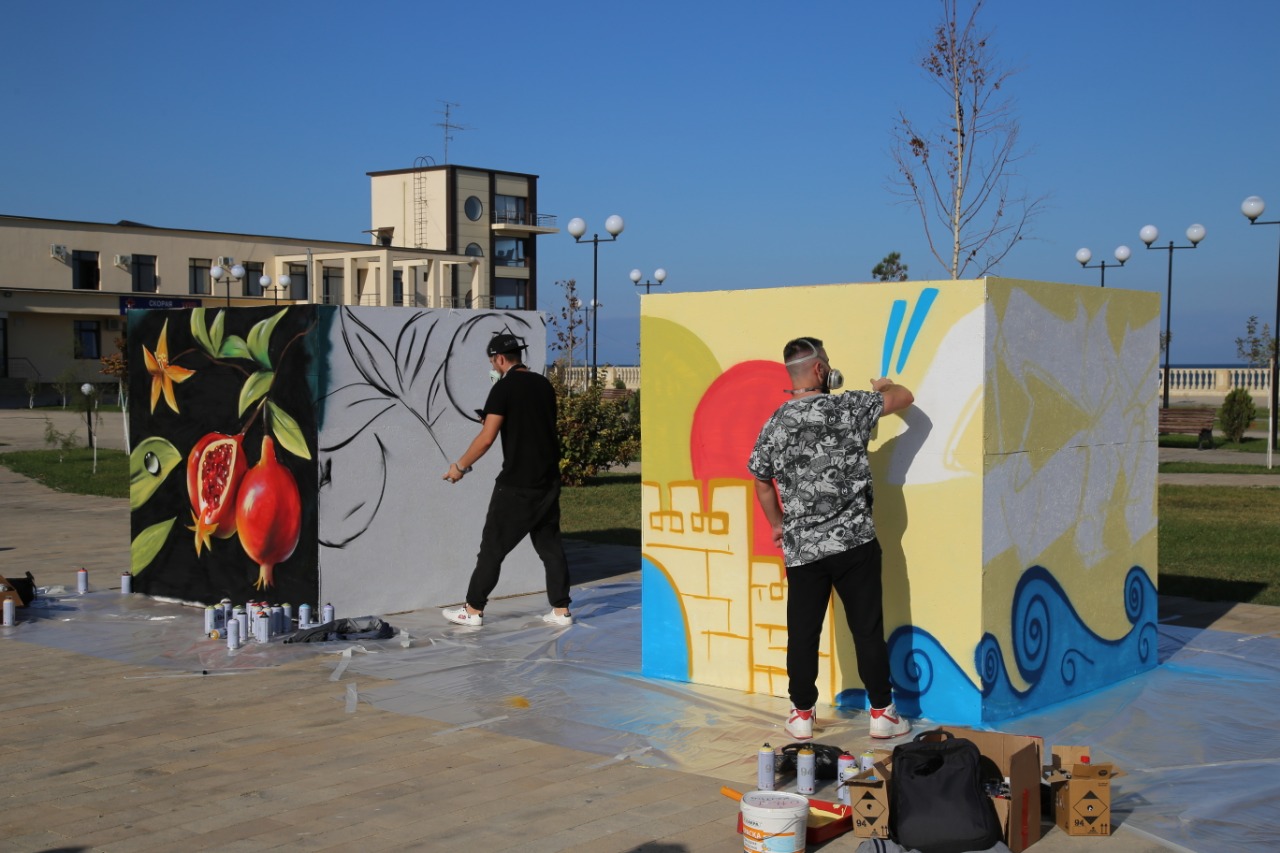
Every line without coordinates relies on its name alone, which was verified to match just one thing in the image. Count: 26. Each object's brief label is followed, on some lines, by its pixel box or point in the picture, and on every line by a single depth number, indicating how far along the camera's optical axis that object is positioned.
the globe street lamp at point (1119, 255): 27.64
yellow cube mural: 6.11
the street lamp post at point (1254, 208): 22.73
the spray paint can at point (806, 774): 5.09
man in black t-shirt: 8.55
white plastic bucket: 4.35
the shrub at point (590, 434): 19.36
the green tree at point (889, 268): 35.50
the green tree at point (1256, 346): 36.31
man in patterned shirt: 5.82
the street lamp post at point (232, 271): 35.82
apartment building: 56.81
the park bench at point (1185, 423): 30.72
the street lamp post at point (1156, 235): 25.88
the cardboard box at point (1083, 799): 4.64
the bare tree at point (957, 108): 14.19
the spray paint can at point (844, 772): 4.93
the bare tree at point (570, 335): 24.78
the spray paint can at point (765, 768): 5.04
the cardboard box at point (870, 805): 4.57
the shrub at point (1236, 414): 30.42
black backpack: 4.47
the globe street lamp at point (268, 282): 59.46
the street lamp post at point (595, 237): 25.62
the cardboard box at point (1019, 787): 4.55
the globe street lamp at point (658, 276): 29.51
